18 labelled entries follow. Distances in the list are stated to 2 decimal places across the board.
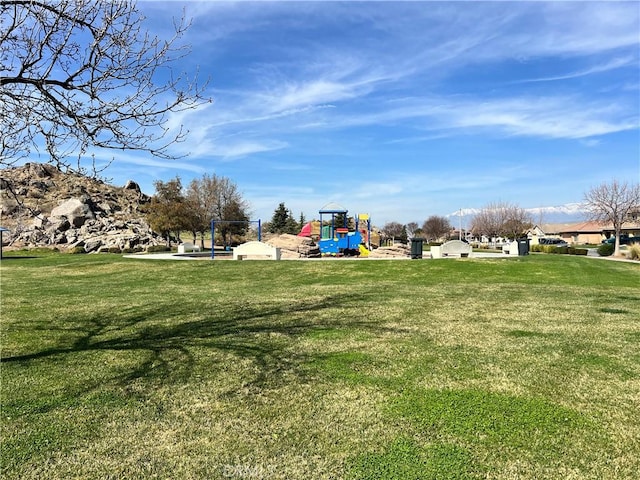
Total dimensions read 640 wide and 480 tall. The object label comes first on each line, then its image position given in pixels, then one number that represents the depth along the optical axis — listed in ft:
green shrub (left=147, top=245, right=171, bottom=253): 123.75
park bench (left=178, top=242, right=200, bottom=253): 110.11
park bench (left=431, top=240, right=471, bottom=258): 91.25
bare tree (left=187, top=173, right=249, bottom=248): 155.84
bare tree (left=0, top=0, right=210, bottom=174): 16.33
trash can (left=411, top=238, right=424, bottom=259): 83.60
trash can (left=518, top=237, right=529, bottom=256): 94.65
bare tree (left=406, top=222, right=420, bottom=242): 325.58
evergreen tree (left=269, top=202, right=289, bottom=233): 234.17
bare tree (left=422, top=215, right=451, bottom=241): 289.53
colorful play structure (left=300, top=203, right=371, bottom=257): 97.25
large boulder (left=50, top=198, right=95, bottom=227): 149.48
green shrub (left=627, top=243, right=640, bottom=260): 95.85
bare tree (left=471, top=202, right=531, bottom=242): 240.12
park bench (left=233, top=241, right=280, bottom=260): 81.92
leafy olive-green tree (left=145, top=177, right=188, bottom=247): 133.08
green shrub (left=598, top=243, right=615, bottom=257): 113.09
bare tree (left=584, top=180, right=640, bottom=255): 118.83
